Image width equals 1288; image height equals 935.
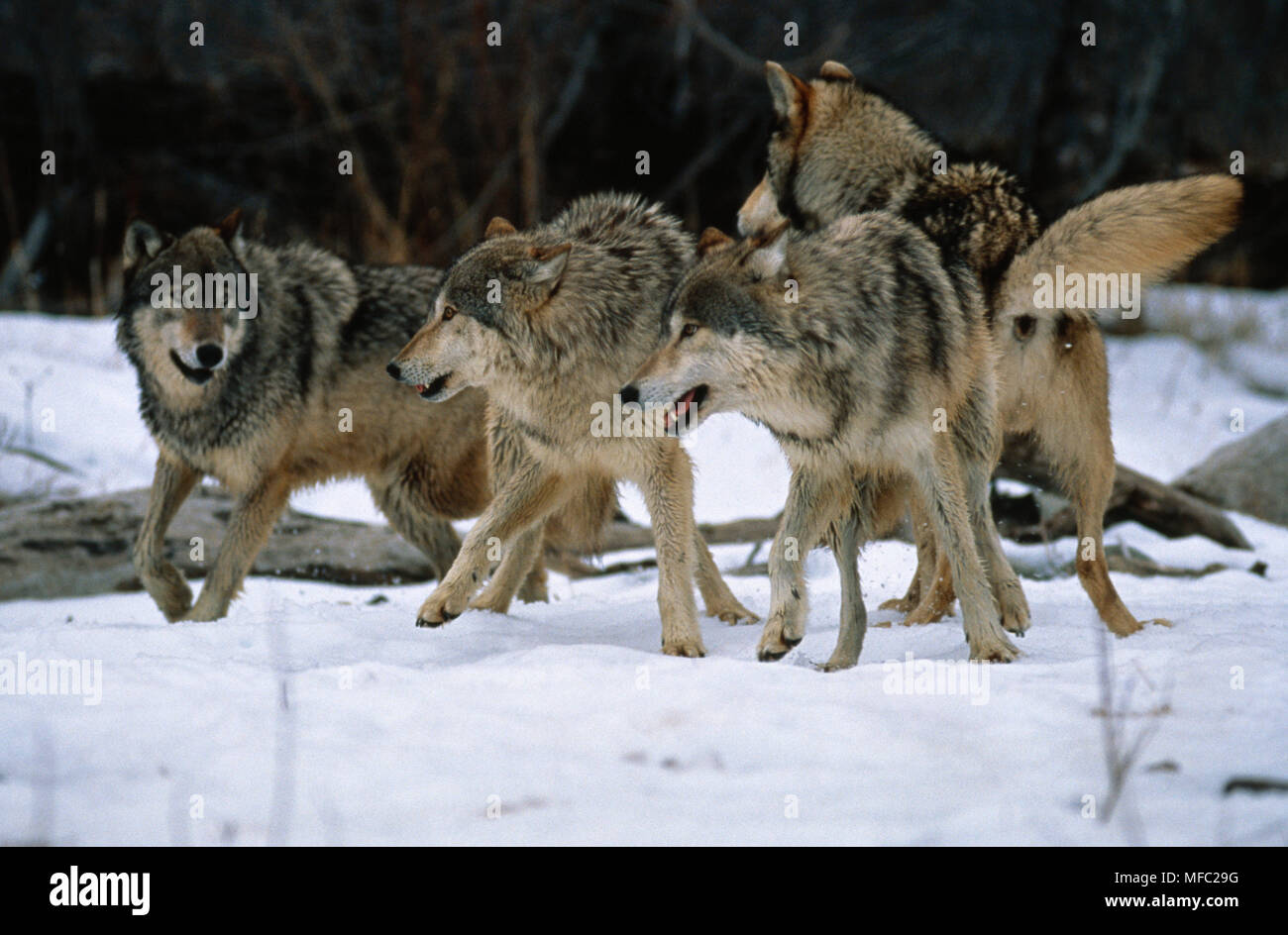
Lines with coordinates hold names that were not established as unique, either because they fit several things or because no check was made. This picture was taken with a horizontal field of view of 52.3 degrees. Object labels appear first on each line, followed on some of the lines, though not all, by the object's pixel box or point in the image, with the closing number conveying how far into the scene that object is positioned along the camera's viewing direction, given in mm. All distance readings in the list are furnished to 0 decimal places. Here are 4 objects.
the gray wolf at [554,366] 4777
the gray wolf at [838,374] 4133
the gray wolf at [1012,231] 4656
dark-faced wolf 5762
